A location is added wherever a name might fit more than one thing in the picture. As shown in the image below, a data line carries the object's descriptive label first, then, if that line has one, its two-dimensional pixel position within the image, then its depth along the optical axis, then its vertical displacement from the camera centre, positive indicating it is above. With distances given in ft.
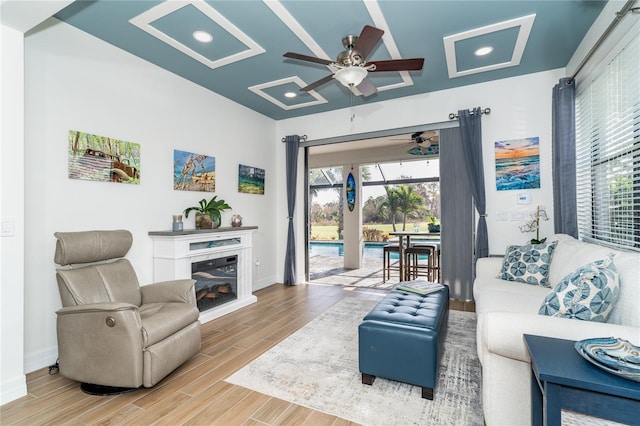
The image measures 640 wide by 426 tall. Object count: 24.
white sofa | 4.83 -2.01
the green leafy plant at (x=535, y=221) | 12.54 -0.35
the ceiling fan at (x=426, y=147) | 21.27 +5.02
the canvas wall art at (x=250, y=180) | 16.17 +2.04
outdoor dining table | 17.50 -1.23
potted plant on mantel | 12.84 +0.21
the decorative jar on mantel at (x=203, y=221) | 12.81 -0.16
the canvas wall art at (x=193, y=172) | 12.63 +2.00
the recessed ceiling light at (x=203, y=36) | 9.81 +5.93
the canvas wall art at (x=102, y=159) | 9.32 +1.97
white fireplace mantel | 11.07 -1.40
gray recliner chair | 6.89 -2.55
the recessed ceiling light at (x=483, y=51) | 10.95 +5.94
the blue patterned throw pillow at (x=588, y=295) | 5.20 -1.46
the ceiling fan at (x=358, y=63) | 8.45 +4.48
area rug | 6.26 -4.08
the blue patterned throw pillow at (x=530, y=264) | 9.68 -1.70
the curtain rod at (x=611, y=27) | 6.67 +4.58
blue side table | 3.49 -2.07
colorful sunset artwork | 13.16 +2.16
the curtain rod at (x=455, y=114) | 13.78 +4.63
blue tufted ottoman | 6.62 -2.96
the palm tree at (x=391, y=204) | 29.35 +1.04
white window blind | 7.47 +1.69
